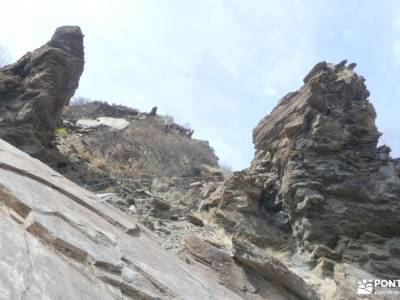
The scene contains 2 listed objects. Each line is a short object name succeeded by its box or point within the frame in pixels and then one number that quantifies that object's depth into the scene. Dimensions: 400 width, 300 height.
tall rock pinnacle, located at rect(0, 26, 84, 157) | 15.77
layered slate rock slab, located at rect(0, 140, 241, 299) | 4.05
